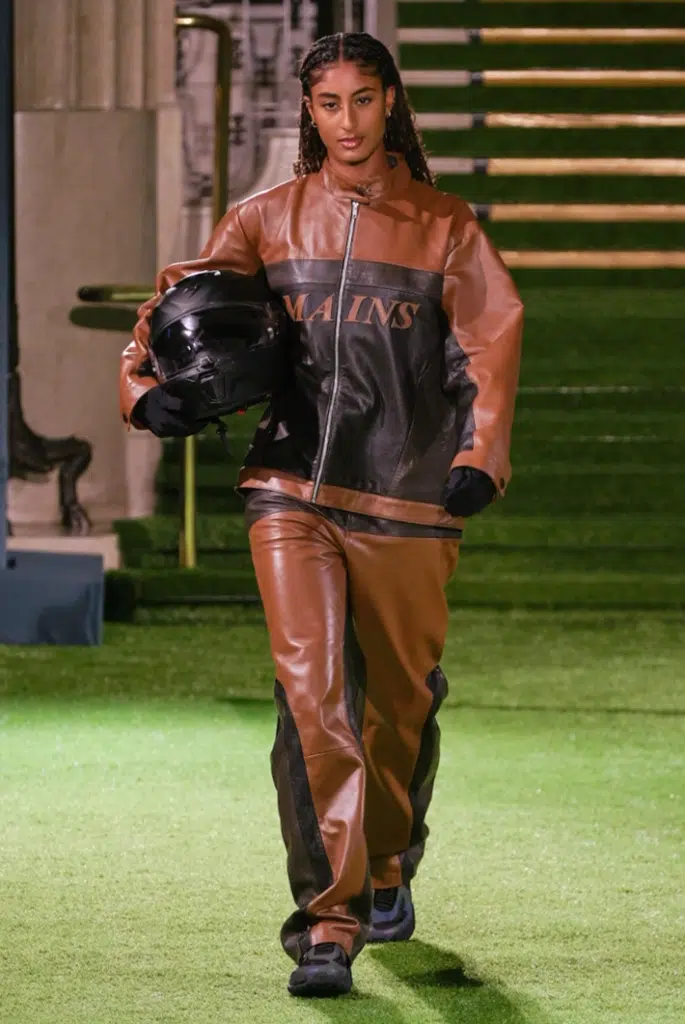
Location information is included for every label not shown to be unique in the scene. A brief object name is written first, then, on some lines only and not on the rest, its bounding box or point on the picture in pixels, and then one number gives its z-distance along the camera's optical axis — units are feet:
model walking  25.88
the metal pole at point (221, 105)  63.46
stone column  71.67
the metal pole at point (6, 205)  54.54
